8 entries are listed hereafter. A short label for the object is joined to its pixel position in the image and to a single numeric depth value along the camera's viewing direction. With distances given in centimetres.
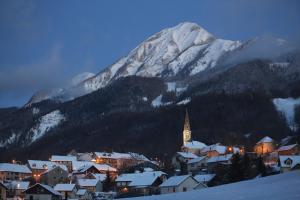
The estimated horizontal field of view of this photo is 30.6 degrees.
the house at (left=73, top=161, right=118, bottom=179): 14742
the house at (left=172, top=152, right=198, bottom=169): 14638
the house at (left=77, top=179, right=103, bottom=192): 12082
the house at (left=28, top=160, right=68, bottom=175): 15600
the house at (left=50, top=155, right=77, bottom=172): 16648
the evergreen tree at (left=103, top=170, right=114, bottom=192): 11875
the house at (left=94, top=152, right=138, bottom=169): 17375
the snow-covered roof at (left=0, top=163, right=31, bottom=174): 14865
